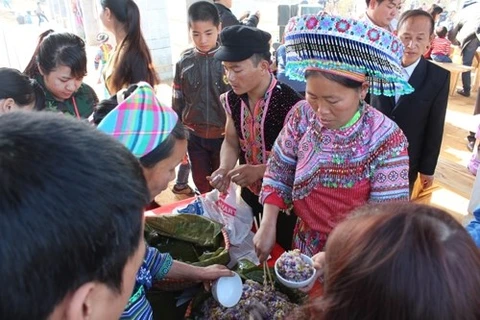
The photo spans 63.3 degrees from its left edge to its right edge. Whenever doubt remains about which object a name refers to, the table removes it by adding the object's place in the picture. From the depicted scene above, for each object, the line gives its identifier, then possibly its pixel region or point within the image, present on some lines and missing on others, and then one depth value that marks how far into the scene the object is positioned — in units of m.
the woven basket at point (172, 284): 1.41
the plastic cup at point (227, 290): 1.30
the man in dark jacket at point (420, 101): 2.40
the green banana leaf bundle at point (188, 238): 1.56
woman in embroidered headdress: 1.36
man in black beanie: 2.00
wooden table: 6.88
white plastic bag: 1.75
